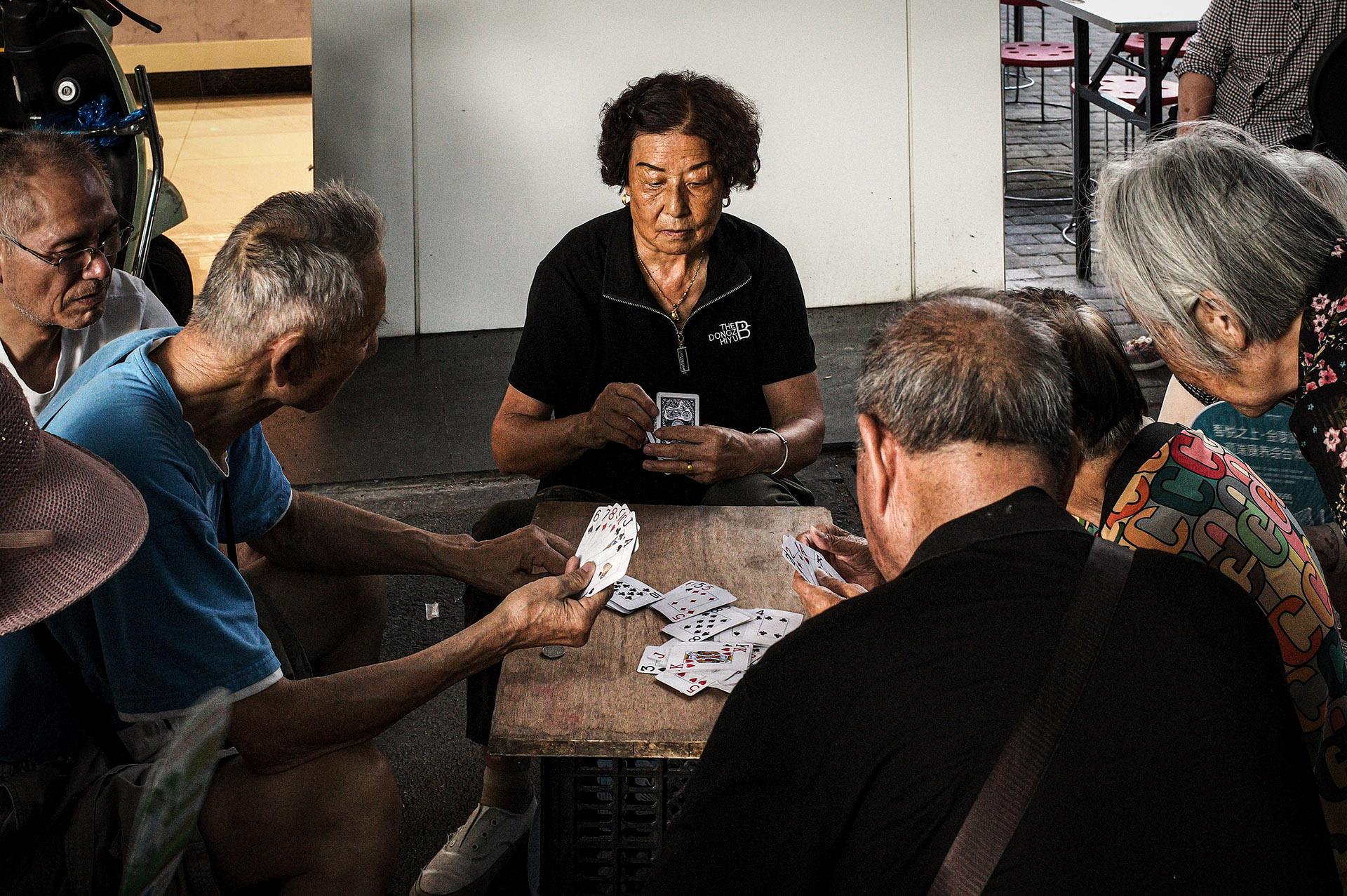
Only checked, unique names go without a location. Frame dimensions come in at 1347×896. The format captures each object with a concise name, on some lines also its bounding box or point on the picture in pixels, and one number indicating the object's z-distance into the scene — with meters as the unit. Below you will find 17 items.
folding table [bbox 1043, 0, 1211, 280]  6.03
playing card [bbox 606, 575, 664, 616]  2.37
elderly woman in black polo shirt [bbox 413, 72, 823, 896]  3.22
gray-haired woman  2.12
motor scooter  5.02
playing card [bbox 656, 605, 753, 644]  2.27
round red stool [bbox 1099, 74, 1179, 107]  6.95
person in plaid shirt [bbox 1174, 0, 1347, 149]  5.28
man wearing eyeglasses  2.96
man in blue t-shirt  2.10
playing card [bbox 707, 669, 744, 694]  2.10
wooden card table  1.99
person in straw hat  1.66
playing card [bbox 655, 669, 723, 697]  2.10
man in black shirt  1.34
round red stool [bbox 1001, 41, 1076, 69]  8.78
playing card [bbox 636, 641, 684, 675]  2.16
